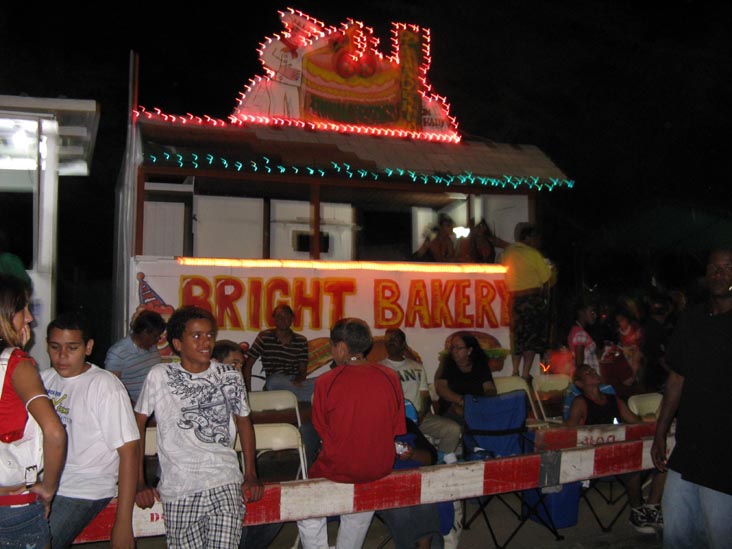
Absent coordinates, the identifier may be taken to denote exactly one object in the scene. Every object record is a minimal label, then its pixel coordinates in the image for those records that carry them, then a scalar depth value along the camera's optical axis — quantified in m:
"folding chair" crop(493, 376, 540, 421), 7.58
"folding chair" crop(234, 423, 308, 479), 5.26
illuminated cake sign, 10.05
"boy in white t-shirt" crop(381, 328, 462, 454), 7.10
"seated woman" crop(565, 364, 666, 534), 5.94
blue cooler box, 5.70
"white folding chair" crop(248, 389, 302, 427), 6.51
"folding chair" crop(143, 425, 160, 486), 4.91
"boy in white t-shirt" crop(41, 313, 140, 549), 3.19
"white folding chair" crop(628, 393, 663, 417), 7.08
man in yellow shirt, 9.55
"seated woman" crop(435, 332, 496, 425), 6.89
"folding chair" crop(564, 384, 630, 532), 5.97
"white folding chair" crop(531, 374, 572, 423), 8.40
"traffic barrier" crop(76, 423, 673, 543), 3.80
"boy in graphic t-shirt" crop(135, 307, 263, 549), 3.34
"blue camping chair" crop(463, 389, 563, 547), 6.07
